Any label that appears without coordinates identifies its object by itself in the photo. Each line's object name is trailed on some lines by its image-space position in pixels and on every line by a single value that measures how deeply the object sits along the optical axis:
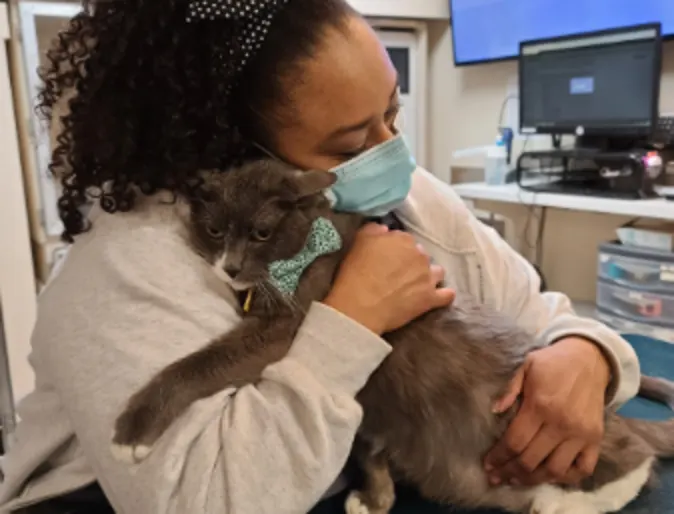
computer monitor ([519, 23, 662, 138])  2.37
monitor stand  2.38
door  3.44
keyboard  2.43
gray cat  1.00
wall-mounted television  2.47
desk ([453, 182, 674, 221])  2.25
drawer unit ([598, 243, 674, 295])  2.35
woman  0.78
